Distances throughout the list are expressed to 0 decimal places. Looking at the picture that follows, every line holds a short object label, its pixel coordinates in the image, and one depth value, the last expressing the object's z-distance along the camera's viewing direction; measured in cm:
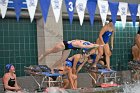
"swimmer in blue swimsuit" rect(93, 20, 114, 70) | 1925
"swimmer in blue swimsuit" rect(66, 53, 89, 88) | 1756
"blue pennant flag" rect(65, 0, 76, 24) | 1691
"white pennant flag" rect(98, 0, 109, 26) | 1797
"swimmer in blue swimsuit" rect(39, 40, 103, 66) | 1694
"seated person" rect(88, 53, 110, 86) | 1867
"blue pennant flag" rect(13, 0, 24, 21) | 1548
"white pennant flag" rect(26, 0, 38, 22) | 1549
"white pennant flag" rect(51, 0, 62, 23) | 1631
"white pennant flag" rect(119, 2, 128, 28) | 1884
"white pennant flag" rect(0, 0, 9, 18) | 1522
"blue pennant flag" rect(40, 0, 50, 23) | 1583
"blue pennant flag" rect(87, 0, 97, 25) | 1770
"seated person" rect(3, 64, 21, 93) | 1498
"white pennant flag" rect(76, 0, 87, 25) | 1718
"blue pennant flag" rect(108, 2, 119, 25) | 1855
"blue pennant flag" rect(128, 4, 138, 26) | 1945
